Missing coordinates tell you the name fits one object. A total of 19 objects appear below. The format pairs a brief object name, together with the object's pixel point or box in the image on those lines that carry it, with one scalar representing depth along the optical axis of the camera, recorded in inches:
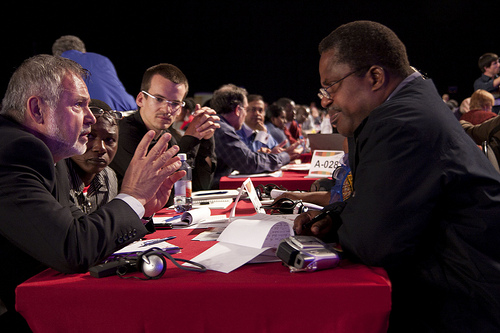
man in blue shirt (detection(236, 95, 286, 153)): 170.2
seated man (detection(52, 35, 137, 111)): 140.5
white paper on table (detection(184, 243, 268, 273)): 40.4
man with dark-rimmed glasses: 37.4
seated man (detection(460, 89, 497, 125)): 192.5
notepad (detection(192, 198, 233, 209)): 76.9
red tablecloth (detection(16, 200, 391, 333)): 34.7
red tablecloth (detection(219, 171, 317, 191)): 113.0
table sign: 117.8
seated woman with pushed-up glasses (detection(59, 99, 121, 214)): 67.5
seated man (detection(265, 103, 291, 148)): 254.5
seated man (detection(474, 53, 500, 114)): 229.9
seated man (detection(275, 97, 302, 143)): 286.8
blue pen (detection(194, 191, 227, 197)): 91.1
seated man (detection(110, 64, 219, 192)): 105.3
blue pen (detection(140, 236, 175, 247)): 51.3
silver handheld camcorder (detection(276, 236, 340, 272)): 38.2
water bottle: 77.7
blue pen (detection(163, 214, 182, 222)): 66.2
